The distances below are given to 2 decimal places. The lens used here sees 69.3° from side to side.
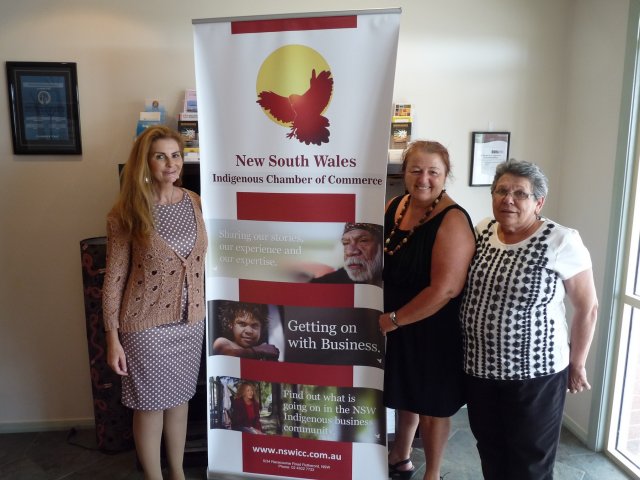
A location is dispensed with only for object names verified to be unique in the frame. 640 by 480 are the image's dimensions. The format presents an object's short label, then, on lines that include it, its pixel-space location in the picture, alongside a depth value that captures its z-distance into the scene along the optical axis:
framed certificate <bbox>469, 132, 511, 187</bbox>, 2.52
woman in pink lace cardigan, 1.69
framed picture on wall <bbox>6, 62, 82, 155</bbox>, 2.29
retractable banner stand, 1.69
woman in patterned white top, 1.46
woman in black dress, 1.61
